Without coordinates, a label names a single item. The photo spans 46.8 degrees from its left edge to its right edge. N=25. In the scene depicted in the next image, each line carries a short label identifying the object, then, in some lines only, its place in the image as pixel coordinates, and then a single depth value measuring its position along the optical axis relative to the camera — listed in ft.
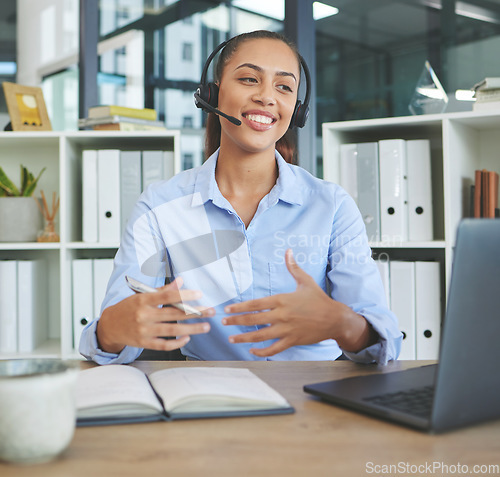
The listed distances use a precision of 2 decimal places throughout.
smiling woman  4.30
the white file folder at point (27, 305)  7.34
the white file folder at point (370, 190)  6.94
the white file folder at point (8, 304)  7.32
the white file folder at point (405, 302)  6.77
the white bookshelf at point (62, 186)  7.20
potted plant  7.43
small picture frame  7.58
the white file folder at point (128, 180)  7.30
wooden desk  1.75
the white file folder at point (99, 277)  7.32
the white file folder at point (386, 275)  6.91
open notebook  2.19
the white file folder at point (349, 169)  7.09
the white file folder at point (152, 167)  7.33
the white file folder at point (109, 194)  7.30
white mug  1.72
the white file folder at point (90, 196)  7.32
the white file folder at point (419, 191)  6.84
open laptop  1.87
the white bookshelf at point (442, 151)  6.57
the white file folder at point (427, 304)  6.71
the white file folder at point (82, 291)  7.29
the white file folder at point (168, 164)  7.36
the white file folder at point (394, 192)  6.84
